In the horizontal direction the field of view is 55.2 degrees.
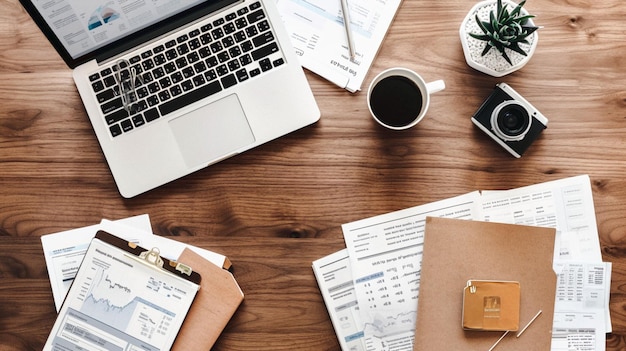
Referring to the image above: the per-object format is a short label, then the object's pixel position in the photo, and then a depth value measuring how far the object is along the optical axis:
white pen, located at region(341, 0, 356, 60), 0.95
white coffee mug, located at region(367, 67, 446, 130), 0.91
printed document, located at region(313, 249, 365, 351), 0.94
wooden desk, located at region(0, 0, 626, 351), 0.95
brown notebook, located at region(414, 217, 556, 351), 0.93
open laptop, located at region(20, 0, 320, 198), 0.93
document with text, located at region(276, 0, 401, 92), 0.96
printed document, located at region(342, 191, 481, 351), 0.94
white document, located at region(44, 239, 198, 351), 0.92
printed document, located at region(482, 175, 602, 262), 0.95
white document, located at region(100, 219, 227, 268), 0.95
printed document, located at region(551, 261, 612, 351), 0.95
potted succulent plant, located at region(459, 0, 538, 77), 0.88
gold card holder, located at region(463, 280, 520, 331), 0.92
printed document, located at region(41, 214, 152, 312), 0.95
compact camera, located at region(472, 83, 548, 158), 0.93
